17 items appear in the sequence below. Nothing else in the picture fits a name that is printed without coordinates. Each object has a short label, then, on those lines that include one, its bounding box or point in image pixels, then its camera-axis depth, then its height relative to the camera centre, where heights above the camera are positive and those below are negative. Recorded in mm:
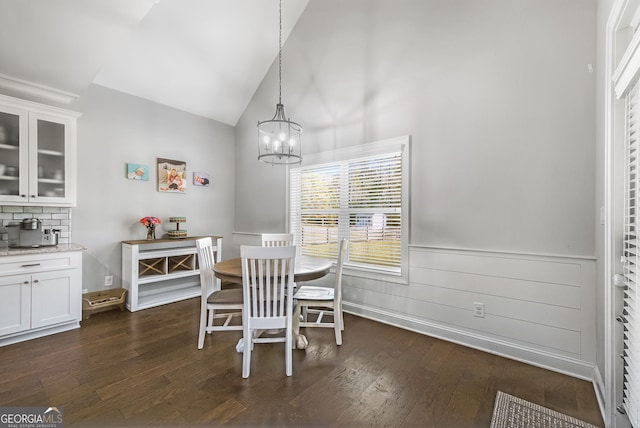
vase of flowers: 3932 -142
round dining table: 2328 -503
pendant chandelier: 4117 +1232
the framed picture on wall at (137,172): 3938 +617
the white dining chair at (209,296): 2451 -766
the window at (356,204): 3228 +133
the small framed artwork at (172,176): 4254 +610
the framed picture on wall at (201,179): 4672 +609
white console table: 3623 -799
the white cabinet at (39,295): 2611 -815
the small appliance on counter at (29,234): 3006 -231
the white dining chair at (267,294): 2066 -621
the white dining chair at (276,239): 3479 -316
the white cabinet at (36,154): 2818 +649
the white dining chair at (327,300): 2654 -837
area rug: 1658 -1266
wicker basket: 3273 -1076
